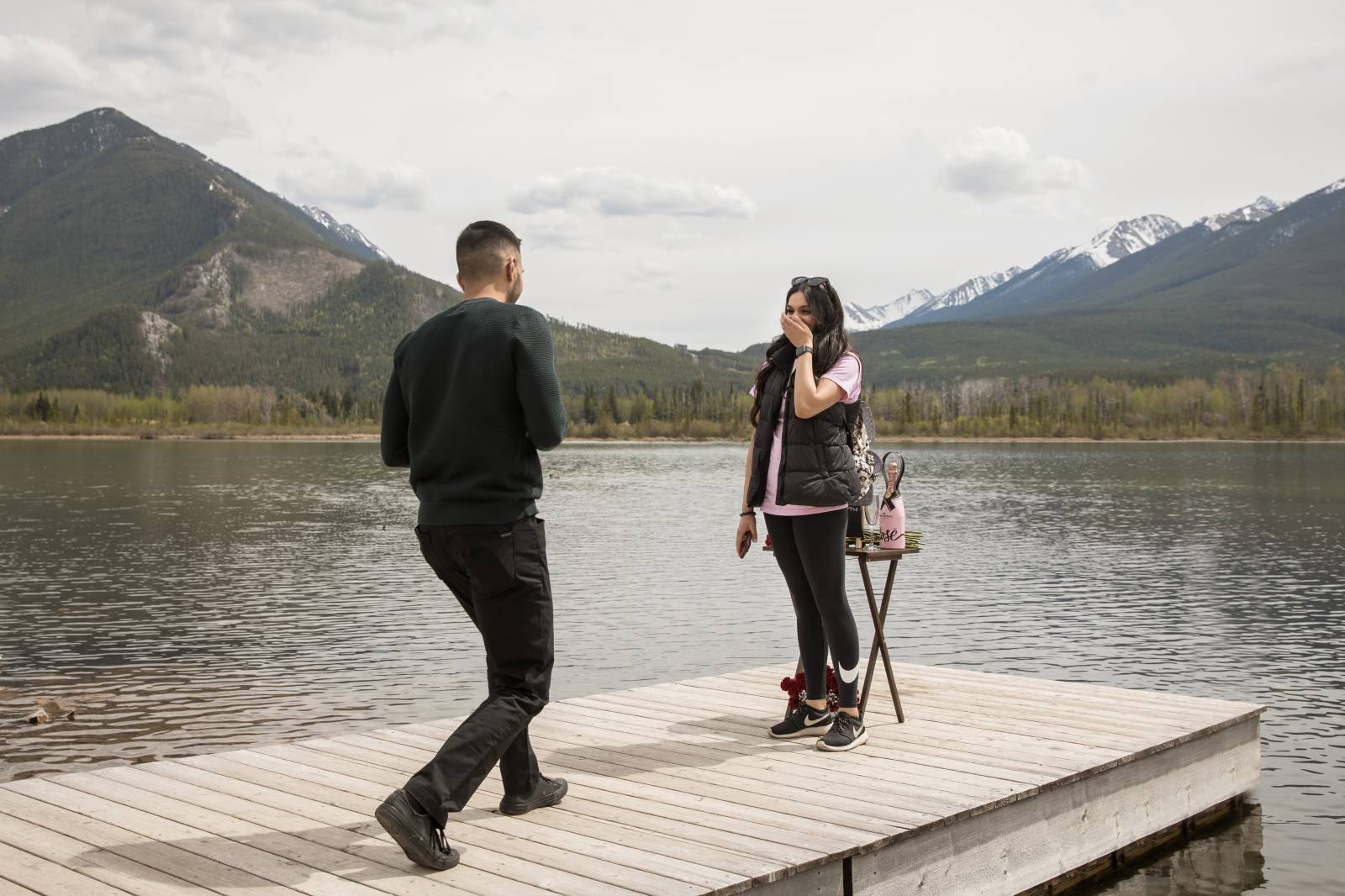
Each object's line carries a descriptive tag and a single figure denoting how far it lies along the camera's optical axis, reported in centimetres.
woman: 684
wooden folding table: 752
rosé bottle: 762
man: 509
